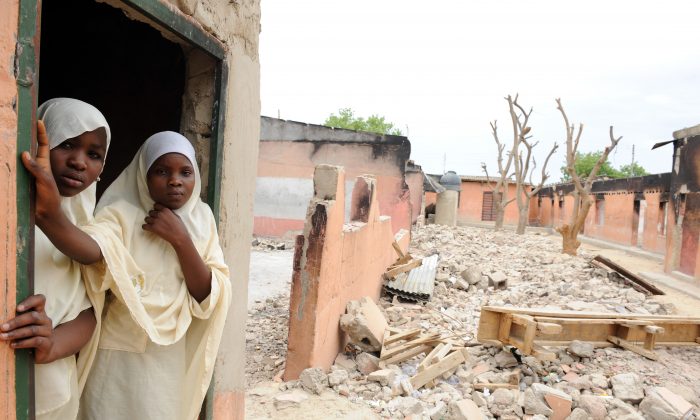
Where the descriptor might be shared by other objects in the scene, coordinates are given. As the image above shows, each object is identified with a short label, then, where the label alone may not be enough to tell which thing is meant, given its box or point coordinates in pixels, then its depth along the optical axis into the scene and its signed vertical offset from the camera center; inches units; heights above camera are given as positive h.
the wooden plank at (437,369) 167.2 -67.1
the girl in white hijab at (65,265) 47.1 -10.0
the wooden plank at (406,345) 183.6 -65.4
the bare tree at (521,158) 737.0 +73.1
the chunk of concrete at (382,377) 164.1 -68.3
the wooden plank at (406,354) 183.3 -68.3
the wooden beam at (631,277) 310.6 -51.6
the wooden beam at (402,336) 193.6 -63.6
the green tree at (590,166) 1566.2 +135.8
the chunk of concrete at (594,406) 152.8 -69.7
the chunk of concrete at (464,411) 141.1 -68.7
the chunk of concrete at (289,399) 143.9 -69.6
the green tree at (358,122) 1492.4 +232.5
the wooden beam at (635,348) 192.1 -61.1
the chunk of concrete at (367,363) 179.3 -69.7
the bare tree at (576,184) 481.1 +23.2
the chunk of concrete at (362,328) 186.9 -58.2
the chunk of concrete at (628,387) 163.5 -67.3
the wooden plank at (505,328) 187.3 -54.3
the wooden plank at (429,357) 173.0 -66.0
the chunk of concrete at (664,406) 148.9 -66.7
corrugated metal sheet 293.9 -62.1
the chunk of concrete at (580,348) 191.3 -62.1
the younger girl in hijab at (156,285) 58.1 -14.3
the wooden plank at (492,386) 171.9 -72.0
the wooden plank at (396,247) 335.6 -40.8
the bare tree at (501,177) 781.9 +40.5
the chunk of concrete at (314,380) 154.2 -67.2
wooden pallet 185.6 -55.1
